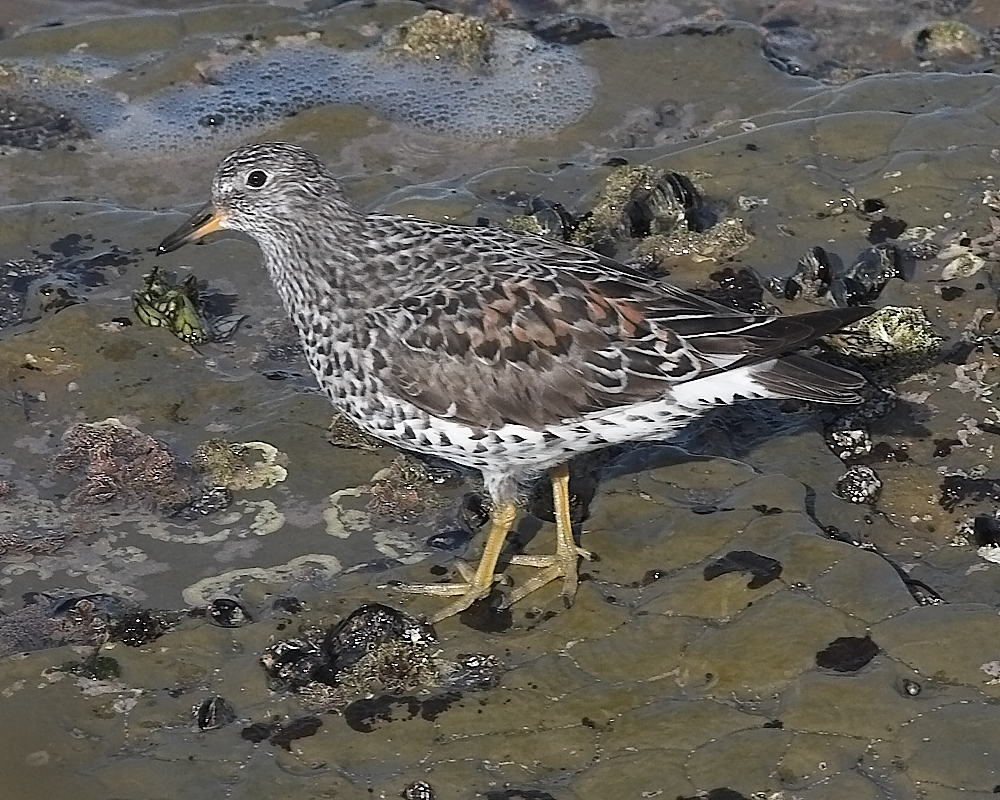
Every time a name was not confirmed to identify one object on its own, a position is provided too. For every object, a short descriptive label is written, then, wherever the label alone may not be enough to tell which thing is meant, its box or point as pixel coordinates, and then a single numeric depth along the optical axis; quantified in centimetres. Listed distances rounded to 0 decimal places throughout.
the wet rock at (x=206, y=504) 679
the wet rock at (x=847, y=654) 548
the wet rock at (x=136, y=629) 594
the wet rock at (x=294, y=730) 547
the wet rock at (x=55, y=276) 811
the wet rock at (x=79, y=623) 592
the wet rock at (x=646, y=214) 852
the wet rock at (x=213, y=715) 552
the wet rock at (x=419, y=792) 519
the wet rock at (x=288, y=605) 615
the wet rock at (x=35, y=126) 1024
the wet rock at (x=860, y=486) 654
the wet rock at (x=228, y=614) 604
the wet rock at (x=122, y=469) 682
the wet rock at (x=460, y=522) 666
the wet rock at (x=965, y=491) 652
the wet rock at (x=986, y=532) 621
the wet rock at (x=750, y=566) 594
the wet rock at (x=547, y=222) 850
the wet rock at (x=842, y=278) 784
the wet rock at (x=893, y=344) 728
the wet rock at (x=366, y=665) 568
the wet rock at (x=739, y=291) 789
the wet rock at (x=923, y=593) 584
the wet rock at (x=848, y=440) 691
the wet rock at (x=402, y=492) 679
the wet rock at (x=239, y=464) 697
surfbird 603
